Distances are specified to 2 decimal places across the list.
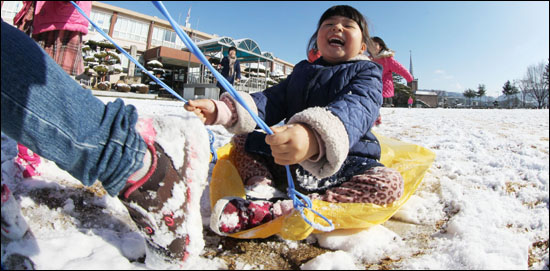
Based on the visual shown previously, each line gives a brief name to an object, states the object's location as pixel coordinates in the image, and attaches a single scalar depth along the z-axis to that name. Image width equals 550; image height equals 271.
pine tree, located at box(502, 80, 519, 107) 33.59
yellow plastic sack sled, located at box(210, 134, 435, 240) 0.78
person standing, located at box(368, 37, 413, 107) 3.93
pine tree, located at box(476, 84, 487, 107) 34.72
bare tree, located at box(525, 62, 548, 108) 24.76
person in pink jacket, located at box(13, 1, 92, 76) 1.73
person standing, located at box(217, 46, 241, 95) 7.05
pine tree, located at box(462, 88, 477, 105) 34.31
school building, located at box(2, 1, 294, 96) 12.55
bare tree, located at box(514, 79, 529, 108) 25.42
